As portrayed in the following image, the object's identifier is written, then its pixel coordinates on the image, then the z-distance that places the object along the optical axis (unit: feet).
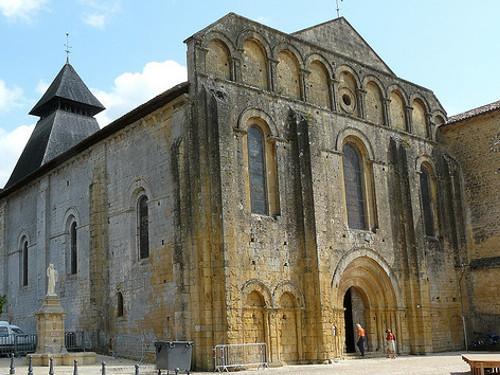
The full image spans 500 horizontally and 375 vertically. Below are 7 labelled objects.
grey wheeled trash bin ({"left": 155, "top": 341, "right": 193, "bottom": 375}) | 51.62
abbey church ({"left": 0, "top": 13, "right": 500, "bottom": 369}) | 65.46
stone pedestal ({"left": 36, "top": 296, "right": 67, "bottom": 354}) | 68.13
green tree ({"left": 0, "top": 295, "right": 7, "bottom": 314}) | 92.00
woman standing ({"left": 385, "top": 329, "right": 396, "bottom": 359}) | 75.72
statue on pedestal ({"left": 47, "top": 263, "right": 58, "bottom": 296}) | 70.64
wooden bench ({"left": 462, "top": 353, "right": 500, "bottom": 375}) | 44.88
